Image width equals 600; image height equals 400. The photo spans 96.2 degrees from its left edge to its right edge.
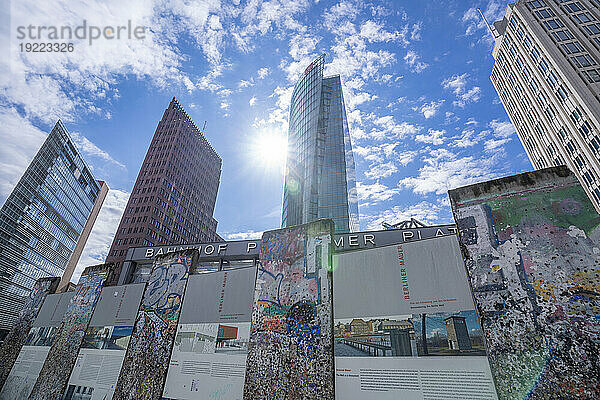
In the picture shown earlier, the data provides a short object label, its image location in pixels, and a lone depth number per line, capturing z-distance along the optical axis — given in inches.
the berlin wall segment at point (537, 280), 231.5
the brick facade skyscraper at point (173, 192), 2405.3
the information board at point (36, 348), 627.8
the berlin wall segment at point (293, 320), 342.3
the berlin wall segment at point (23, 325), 700.2
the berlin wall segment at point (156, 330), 469.1
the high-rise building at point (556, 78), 1258.6
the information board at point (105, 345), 518.3
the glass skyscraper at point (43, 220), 2153.1
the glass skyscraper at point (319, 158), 1840.6
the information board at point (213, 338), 404.2
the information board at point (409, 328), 271.3
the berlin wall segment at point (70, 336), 575.5
